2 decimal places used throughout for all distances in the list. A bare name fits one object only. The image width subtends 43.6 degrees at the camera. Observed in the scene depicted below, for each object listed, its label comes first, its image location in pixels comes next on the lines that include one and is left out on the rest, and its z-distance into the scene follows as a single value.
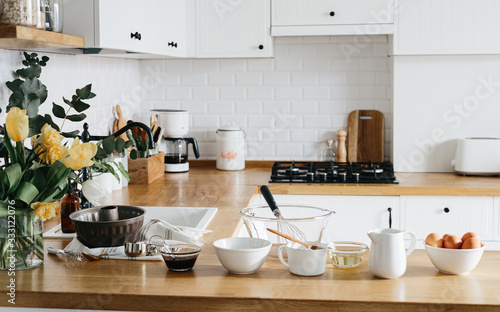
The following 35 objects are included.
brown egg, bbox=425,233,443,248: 1.79
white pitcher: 1.72
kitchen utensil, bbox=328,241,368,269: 1.83
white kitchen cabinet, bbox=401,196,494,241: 3.38
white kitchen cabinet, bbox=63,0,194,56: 2.50
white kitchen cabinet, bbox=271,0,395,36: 3.74
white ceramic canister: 4.04
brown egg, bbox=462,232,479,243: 1.78
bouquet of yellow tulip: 1.75
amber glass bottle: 2.30
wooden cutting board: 4.15
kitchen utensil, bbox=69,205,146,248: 2.02
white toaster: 3.69
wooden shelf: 1.92
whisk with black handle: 1.90
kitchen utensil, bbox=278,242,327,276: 1.76
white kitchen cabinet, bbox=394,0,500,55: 3.65
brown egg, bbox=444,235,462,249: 1.77
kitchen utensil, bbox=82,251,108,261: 1.97
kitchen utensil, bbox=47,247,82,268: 1.94
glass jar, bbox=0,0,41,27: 1.98
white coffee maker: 4.00
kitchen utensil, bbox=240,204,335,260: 1.91
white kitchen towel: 2.00
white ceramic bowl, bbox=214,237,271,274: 1.76
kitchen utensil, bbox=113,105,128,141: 3.86
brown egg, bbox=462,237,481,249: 1.73
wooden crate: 3.54
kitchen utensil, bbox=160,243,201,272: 1.82
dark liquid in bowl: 1.82
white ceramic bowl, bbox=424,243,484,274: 1.72
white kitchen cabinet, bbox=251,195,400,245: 3.45
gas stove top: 3.61
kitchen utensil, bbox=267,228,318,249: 1.80
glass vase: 1.81
